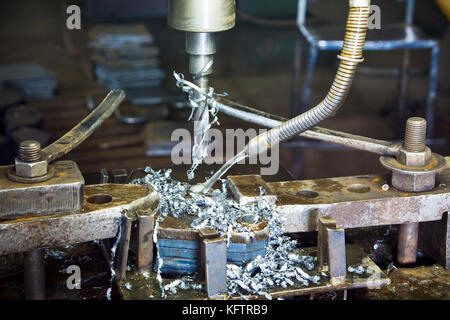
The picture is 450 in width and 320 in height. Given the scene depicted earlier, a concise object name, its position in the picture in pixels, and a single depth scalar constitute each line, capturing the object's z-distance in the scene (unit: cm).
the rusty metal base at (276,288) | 113
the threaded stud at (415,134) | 121
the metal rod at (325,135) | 125
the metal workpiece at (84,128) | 119
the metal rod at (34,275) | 115
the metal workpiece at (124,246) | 114
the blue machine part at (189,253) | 115
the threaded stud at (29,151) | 114
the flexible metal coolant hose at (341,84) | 112
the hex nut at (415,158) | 122
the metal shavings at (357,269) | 117
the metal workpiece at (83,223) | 113
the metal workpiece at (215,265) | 111
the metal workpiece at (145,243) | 113
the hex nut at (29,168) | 114
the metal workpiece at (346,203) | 120
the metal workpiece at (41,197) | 113
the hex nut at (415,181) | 121
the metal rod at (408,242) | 124
